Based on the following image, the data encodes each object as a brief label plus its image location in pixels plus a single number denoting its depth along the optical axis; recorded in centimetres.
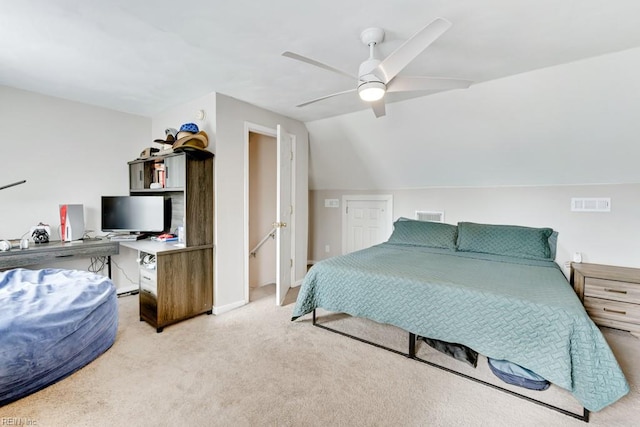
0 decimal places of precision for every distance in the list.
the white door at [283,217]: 331
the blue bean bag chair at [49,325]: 172
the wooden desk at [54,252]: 259
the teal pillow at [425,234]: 346
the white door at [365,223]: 443
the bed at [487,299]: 160
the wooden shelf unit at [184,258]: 270
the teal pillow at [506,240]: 298
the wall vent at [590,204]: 301
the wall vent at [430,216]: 395
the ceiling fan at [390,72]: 158
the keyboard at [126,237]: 323
